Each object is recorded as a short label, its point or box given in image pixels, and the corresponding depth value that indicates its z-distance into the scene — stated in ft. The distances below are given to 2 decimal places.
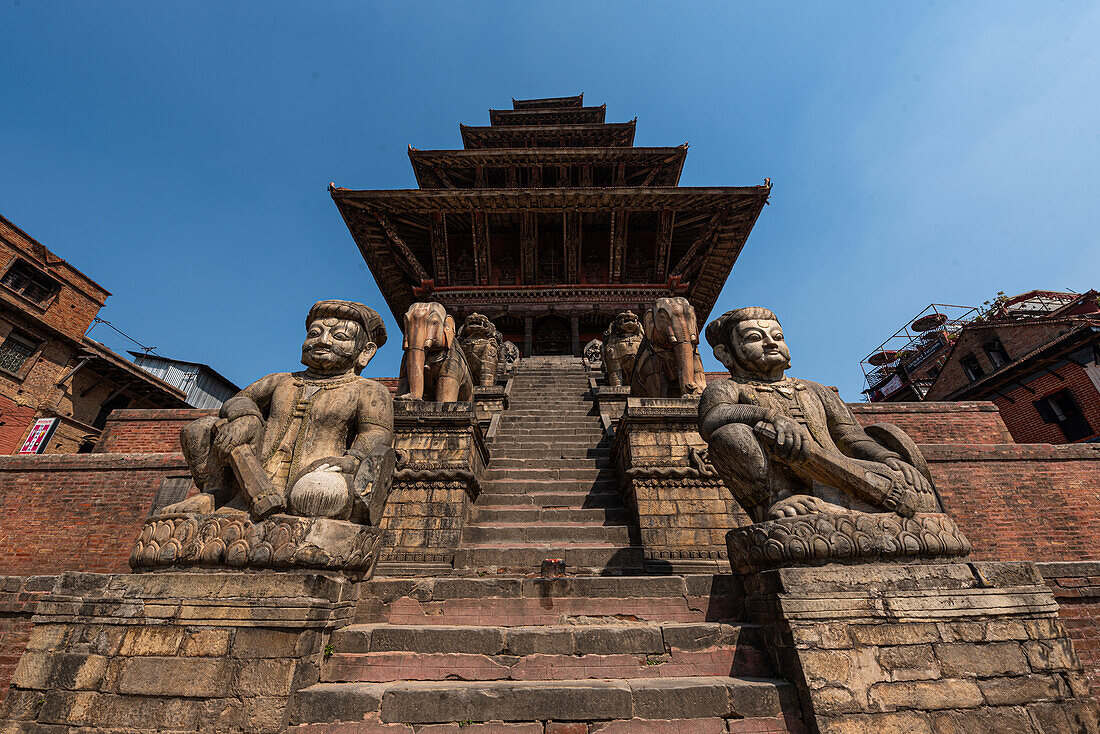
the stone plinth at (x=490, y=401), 28.58
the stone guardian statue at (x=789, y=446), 9.17
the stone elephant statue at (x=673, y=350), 20.65
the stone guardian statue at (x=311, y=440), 9.04
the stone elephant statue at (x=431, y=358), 21.29
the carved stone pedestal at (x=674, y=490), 14.98
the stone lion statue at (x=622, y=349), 30.58
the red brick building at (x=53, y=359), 50.14
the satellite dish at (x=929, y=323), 88.94
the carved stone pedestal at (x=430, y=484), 14.90
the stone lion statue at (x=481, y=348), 31.07
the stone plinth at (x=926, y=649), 7.30
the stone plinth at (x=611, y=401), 27.15
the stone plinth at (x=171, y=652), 7.26
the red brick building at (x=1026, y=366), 46.93
